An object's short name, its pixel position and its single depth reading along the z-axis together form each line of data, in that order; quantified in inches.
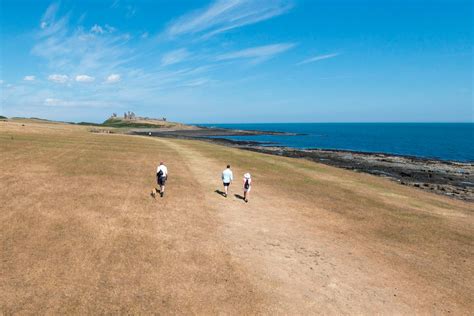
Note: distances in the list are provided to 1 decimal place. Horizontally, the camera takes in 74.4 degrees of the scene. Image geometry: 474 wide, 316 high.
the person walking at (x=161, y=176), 889.5
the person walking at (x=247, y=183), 912.3
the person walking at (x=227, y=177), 954.7
